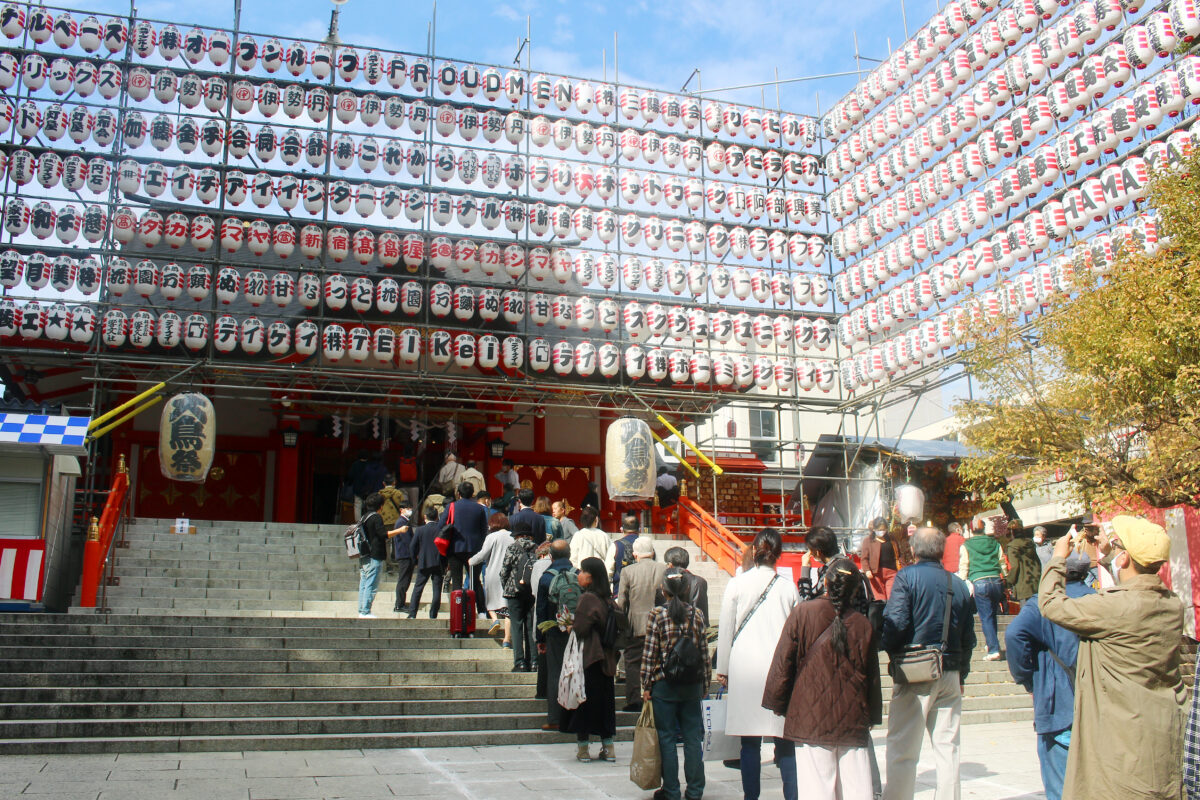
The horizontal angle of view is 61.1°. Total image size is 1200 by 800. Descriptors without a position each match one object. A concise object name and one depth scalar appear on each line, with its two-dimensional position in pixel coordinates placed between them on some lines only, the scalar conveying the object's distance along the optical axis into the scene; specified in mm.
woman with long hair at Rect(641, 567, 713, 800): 6090
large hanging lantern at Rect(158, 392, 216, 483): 15312
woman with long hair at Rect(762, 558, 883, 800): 4883
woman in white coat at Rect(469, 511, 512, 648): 10258
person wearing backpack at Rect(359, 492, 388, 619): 11305
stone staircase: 7672
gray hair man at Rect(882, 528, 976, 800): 5535
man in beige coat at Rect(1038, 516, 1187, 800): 3934
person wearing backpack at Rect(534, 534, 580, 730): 7777
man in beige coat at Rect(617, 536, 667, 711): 8031
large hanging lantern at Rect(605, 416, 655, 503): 17219
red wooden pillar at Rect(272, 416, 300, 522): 19312
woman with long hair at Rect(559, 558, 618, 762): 7258
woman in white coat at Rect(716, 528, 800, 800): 5844
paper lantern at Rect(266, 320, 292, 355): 17109
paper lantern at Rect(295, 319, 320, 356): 17266
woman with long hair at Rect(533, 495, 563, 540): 11031
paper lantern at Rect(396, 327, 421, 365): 17656
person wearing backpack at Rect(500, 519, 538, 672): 9375
